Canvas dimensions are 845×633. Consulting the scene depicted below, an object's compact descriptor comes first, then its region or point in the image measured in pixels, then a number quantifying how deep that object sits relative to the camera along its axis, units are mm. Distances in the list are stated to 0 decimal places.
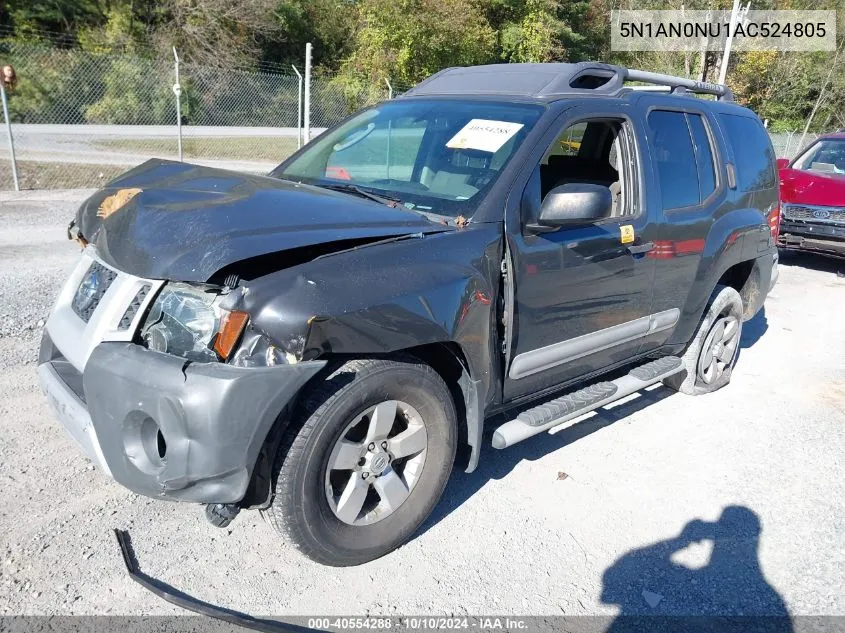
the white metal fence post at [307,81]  13277
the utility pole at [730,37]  21245
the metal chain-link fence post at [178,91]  12273
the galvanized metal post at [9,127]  10370
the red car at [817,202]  9047
